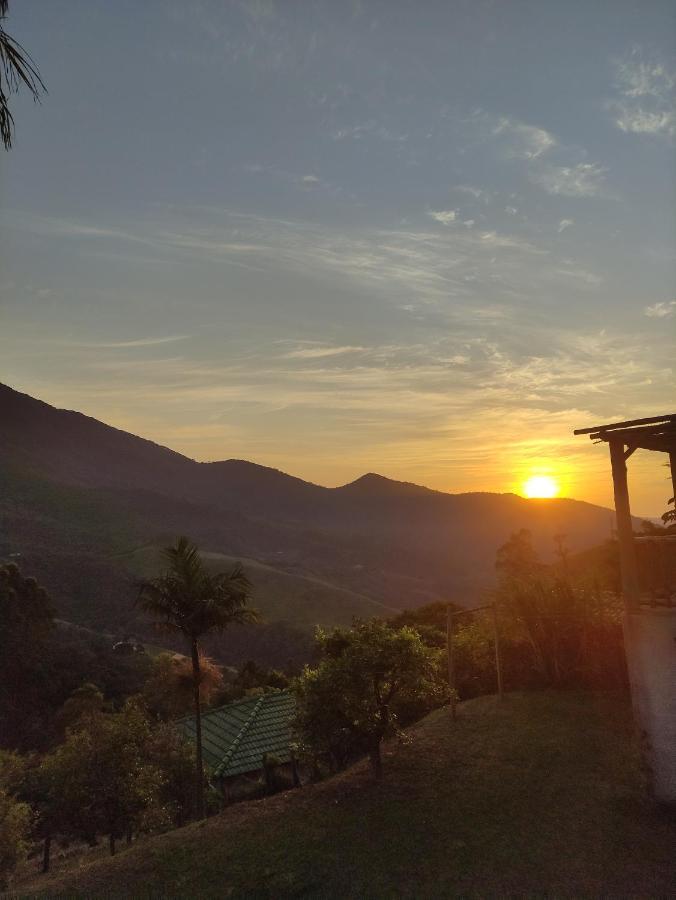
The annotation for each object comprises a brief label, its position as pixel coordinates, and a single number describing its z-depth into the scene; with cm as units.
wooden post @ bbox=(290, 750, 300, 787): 2036
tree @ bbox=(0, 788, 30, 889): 1600
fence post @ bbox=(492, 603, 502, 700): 2029
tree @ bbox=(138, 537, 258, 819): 1911
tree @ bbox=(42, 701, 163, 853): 1669
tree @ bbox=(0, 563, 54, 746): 4859
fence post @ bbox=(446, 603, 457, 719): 1911
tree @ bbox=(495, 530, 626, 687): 2062
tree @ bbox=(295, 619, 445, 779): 1517
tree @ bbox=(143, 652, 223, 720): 2039
